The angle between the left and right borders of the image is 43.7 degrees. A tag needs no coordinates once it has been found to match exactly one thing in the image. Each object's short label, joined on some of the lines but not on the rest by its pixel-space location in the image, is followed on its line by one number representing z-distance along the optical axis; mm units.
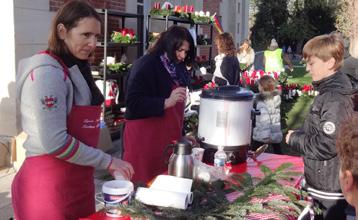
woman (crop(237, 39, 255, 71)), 13195
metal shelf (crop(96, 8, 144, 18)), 6991
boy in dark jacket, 2708
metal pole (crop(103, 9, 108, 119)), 6737
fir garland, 1952
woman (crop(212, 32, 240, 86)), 7000
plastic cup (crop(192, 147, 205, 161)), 2801
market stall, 2127
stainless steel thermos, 2426
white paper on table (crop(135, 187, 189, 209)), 2006
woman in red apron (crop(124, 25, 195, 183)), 3088
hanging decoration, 12287
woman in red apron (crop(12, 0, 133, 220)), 1927
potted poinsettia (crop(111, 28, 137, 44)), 7492
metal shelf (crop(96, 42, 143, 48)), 7042
